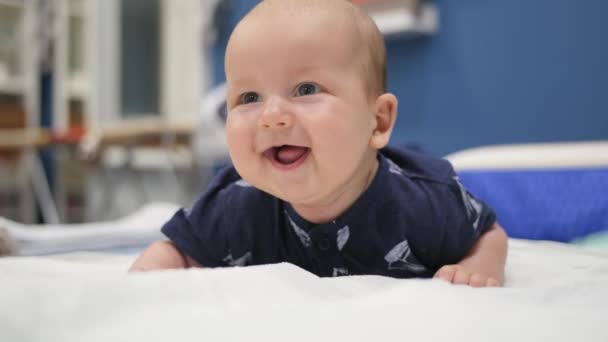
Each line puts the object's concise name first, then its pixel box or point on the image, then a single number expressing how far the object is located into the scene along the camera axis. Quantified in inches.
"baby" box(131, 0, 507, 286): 27.3
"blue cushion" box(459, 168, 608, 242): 47.4
